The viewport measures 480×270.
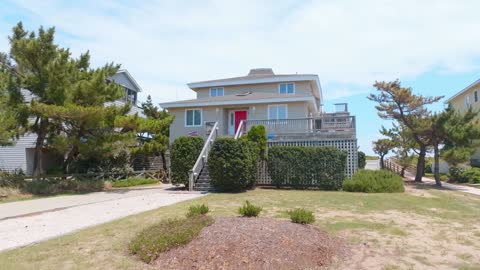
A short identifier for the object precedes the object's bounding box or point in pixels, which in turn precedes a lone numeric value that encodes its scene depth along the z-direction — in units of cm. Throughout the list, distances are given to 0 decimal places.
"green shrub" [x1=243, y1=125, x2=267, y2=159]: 1728
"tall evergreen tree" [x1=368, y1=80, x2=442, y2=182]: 2170
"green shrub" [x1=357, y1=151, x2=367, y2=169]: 2843
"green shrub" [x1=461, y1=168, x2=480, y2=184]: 2353
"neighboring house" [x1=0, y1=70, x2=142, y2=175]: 2547
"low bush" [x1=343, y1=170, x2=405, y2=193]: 1535
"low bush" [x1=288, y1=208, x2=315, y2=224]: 691
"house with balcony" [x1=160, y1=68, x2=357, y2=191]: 1777
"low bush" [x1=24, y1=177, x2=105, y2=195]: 1514
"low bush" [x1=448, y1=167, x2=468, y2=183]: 2439
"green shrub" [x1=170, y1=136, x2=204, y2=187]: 1633
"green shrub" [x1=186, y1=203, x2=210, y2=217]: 746
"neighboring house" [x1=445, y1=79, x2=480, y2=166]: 3067
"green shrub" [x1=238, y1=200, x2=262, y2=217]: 722
